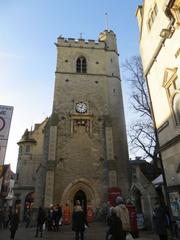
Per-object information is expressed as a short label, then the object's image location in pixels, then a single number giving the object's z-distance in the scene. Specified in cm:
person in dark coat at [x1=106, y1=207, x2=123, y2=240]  516
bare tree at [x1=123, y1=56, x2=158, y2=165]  1842
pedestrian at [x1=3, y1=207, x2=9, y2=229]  1888
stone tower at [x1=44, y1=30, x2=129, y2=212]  1975
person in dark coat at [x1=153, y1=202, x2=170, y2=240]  726
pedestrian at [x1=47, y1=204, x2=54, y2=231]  1382
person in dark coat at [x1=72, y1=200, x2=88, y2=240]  821
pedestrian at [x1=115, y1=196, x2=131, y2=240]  589
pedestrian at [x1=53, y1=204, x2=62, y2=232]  1360
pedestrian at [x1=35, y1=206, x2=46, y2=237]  1176
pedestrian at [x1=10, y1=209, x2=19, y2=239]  1031
